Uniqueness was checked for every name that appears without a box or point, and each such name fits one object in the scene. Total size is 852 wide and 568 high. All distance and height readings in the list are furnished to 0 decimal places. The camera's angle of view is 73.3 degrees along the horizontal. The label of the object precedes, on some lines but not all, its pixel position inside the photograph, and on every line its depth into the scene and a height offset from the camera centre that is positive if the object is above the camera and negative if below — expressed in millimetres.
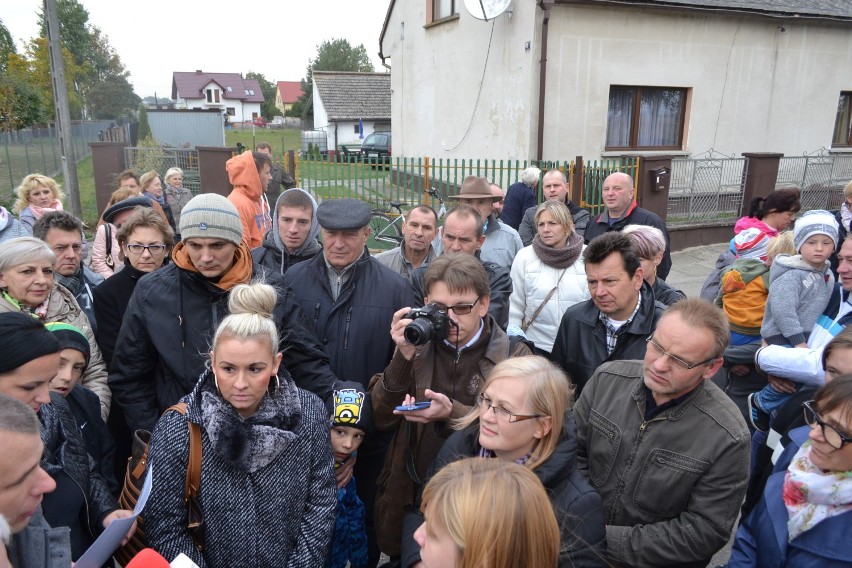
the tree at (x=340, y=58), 75188 +12961
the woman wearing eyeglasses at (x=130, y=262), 3080 -620
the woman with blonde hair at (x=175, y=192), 8750 -564
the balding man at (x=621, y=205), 5141 -389
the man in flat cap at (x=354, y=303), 2943 -745
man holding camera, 2398 -893
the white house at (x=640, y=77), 11328 +1797
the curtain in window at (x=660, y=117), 12586 +988
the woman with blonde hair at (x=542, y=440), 1760 -909
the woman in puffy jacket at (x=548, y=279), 3691 -759
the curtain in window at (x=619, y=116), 12250 +961
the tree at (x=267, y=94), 91062 +10269
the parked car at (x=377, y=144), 25791 +622
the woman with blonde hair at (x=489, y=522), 1375 -870
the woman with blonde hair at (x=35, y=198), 5363 -423
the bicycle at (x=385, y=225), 9352 -1154
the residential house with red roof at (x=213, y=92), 81312 +8877
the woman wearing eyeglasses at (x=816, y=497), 1724 -1039
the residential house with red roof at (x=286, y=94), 92000 +10032
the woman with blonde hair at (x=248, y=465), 1994 -1084
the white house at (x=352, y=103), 36281 +3458
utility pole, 8727 +713
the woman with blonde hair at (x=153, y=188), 7535 -434
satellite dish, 11188 +2956
